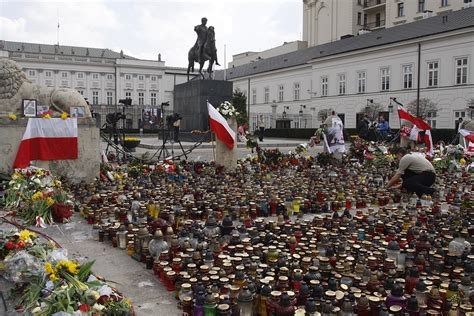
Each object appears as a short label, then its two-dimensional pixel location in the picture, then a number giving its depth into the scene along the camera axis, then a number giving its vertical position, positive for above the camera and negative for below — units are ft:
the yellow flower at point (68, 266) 10.73 -3.25
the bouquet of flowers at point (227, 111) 37.65 +1.76
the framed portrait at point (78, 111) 29.32 +1.30
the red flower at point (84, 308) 9.44 -3.74
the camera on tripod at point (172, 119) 48.03 +1.33
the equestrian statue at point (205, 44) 70.13 +13.68
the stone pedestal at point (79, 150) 25.88 -1.27
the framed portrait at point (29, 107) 27.19 +1.43
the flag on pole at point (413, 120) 46.29 +1.34
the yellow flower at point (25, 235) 13.12 -3.09
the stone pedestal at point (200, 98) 65.46 +4.97
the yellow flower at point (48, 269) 10.65 -3.29
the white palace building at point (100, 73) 237.25 +32.45
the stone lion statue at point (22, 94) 27.68 +2.38
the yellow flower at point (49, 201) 19.94 -3.13
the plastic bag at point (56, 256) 11.88 -3.39
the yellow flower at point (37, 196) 19.77 -2.89
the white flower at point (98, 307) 9.59 -3.78
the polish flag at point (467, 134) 46.93 -0.10
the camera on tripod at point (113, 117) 46.96 +1.48
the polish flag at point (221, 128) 35.55 +0.29
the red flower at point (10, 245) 13.19 -3.39
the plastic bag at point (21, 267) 11.60 -3.63
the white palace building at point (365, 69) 114.83 +20.74
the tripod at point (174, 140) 46.00 -1.33
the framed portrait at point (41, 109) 27.91 +1.37
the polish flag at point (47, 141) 25.32 -0.62
